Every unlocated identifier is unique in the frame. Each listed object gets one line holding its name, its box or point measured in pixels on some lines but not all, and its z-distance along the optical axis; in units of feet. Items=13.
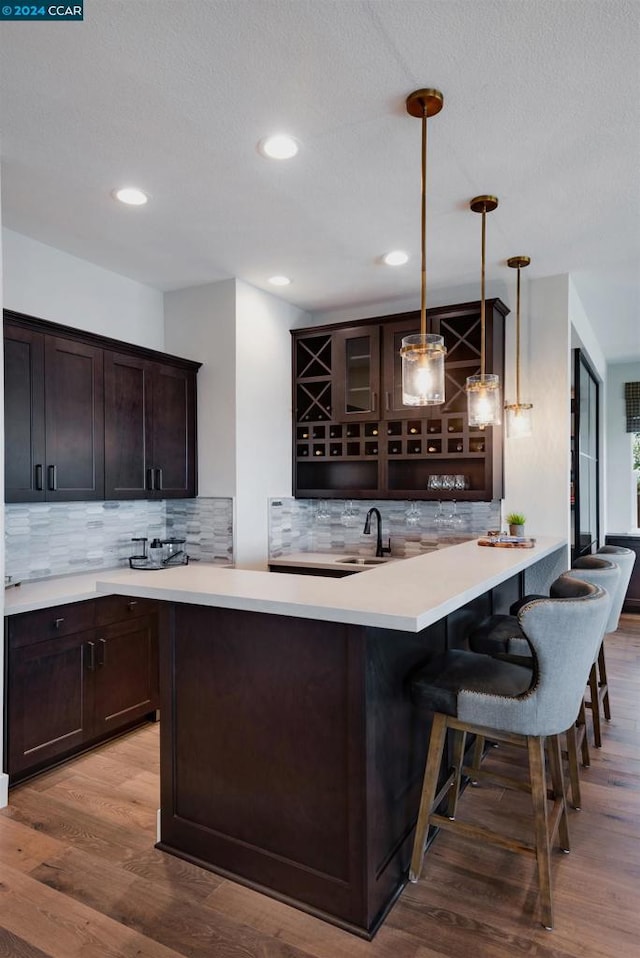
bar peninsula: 6.17
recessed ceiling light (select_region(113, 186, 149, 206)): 9.83
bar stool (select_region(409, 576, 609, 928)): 6.21
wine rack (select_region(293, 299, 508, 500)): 14.25
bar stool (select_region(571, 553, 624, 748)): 8.74
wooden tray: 11.83
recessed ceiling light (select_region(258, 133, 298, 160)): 8.34
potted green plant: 13.34
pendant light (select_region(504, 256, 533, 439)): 12.10
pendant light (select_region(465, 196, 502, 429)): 9.95
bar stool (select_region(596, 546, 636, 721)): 9.64
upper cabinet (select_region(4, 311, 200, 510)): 10.38
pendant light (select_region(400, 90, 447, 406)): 7.76
